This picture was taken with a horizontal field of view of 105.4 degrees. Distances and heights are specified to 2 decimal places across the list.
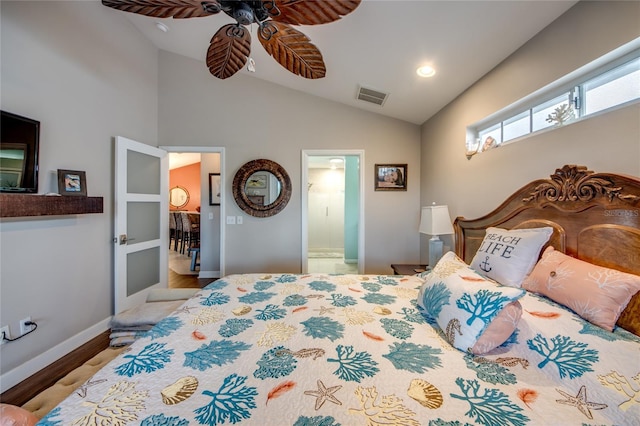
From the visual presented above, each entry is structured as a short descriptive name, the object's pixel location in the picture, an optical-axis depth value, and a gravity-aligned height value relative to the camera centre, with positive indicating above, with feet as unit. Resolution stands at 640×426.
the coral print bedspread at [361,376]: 2.31 -1.91
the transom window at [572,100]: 3.99 +2.31
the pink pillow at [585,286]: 3.13 -1.03
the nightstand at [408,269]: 8.64 -2.08
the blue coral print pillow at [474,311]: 3.25 -1.40
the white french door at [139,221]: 8.51 -0.42
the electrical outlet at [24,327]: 5.80 -2.83
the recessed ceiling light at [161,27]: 8.54 +6.55
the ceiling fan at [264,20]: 4.04 +3.45
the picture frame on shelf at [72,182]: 6.53 +0.76
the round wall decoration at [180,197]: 26.18 +1.47
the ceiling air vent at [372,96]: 9.17 +4.57
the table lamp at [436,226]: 7.97 -0.42
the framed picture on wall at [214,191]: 13.92 +1.16
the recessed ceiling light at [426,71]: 7.17 +4.27
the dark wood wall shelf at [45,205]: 5.06 +0.11
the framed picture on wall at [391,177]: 11.14 +1.64
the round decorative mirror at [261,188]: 10.83 +1.07
